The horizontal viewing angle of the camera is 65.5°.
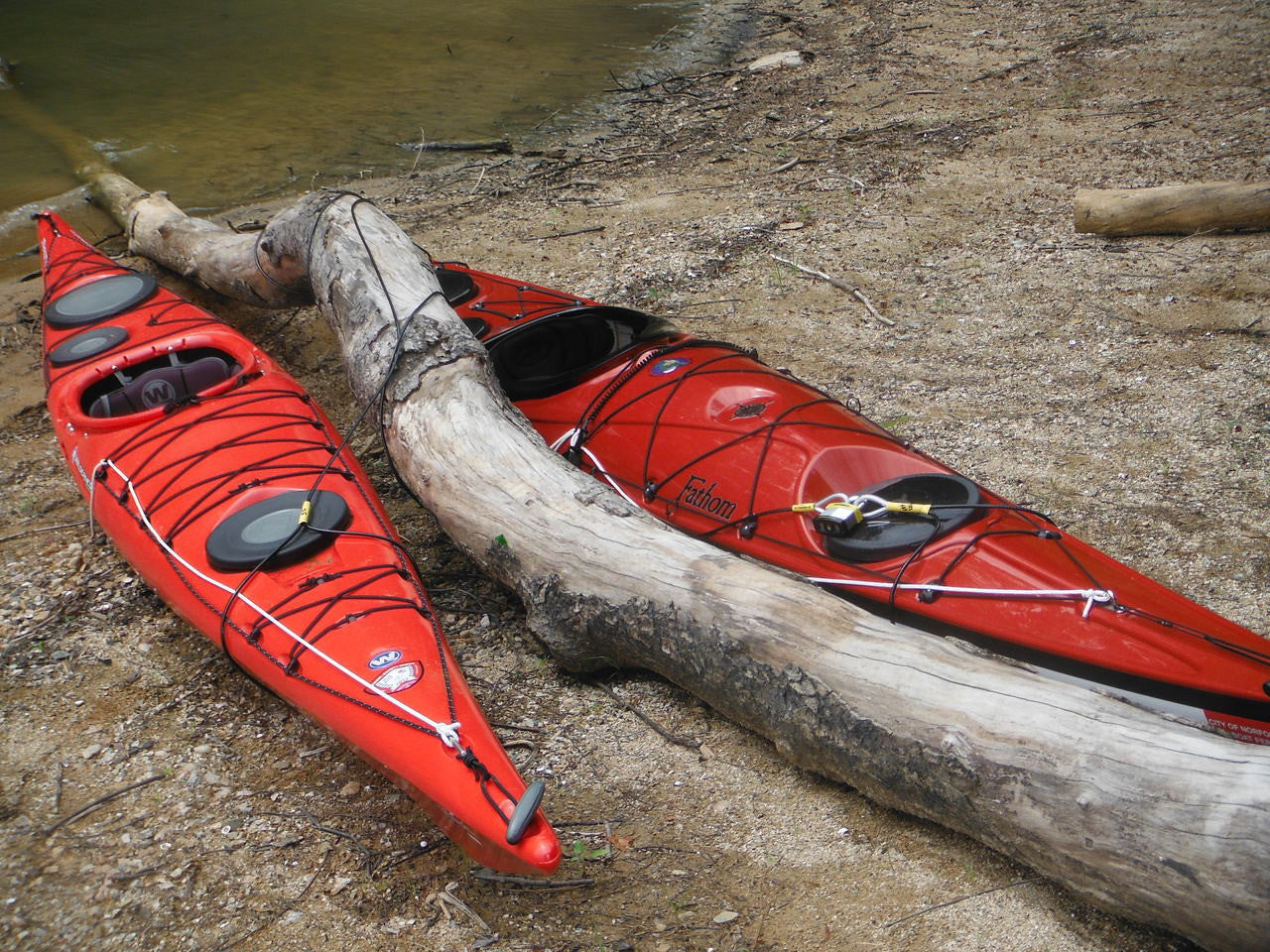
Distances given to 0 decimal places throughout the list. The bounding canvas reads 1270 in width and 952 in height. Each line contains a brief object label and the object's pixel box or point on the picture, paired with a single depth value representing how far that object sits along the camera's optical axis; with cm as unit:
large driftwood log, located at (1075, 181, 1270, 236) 491
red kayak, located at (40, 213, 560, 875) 228
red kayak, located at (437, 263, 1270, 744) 241
